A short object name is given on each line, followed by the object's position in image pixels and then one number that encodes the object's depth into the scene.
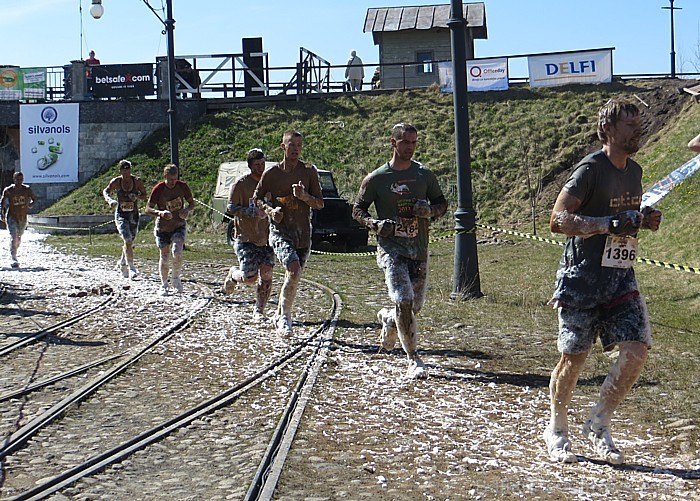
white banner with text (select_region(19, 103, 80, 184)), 37.22
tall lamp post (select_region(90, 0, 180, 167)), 22.56
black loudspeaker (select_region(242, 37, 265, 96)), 39.22
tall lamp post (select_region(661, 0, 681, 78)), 36.69
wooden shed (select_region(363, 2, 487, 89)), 44.59
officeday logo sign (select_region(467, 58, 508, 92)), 35.53
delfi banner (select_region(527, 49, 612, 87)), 34.88
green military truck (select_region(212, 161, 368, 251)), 23.86
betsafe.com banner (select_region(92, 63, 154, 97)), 38.41
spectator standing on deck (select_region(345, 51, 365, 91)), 39.59
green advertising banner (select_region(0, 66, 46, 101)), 38.72
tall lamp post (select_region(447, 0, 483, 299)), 12.84
